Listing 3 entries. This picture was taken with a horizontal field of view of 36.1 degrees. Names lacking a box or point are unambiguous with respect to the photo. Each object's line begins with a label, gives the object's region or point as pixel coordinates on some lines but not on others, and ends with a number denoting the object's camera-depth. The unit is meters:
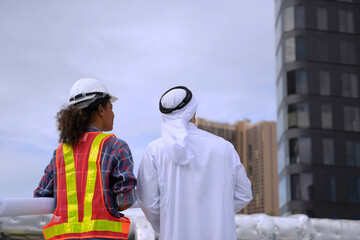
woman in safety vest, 3.04
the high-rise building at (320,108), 36.53
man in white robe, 3.34
